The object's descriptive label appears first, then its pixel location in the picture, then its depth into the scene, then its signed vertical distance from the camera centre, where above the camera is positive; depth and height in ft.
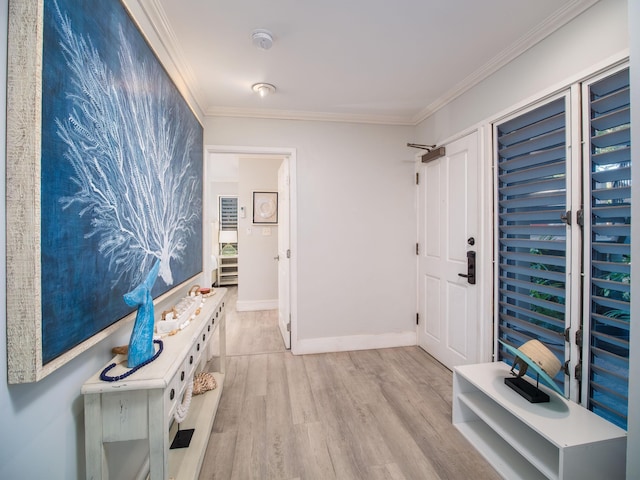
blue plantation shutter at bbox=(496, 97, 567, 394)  5.36 +0.28
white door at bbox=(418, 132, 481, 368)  7.58 -0.36
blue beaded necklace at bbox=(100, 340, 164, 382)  3.07 -1.49
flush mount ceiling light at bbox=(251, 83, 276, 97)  7.70 +4.18
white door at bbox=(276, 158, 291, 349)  10.00 -0.55
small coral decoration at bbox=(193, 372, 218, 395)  6.63 -3.43
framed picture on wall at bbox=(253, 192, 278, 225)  15.17 +1.71
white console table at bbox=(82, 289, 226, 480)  3.02 -1.89
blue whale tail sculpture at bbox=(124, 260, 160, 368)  3.34 -1.08
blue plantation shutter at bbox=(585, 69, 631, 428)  4.35 -0.08
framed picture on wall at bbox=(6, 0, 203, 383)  2.29 +0.66
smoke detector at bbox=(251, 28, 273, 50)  5.65 +4.06
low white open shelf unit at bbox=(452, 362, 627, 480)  3.94 -3.08
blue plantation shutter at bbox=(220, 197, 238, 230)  22.85 +2.17
